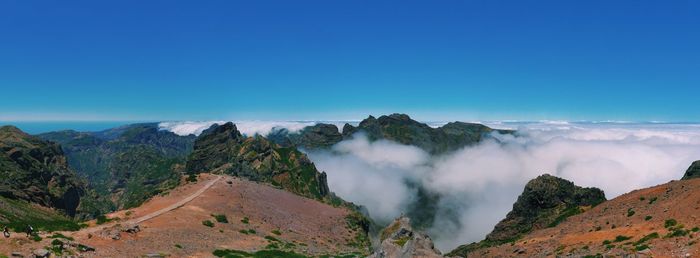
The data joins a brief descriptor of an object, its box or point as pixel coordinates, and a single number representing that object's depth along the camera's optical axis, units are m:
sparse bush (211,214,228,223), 58.22
